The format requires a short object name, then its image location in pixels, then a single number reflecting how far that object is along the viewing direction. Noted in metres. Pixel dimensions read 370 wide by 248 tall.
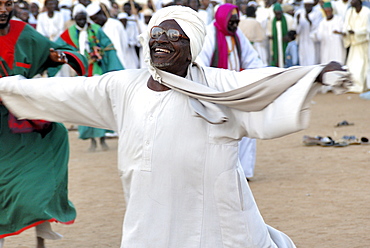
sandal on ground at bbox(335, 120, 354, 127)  12.77
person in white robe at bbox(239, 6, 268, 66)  15.04
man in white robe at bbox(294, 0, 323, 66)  20.86
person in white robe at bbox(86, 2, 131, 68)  12.86
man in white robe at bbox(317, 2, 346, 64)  19.56
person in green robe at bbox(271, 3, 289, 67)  20.19
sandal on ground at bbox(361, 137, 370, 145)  10.68
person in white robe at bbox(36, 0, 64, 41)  20.33
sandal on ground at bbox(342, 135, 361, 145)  10.74
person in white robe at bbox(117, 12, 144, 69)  20.09
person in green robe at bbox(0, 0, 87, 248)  5.36
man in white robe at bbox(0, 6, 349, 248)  4.02
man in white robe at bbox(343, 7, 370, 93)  18.39
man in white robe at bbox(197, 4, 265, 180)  8.10
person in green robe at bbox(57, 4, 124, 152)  10.88
